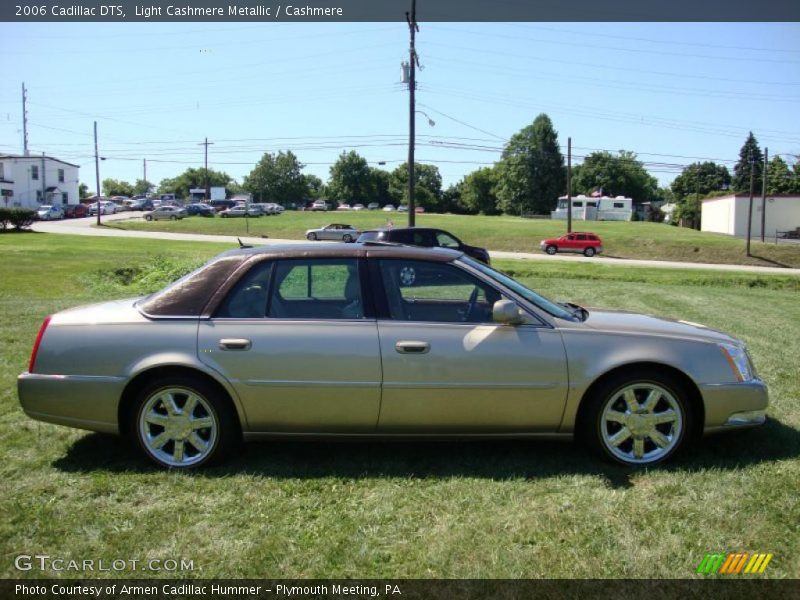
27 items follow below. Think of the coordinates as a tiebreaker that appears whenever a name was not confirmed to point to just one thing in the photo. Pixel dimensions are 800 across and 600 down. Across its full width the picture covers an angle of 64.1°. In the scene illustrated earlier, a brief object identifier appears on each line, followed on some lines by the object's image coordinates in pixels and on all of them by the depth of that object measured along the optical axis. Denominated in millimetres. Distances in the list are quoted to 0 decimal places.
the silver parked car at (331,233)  44406
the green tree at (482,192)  117438
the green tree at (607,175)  115188
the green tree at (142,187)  145875
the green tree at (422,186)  120688
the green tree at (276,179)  115625
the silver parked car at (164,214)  65812
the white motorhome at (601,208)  80375
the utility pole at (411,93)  30797
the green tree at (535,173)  104875
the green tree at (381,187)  125062
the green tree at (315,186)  126050
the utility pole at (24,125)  82562
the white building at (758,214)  59094
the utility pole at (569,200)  49341
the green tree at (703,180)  111125
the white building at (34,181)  71500
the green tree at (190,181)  128000
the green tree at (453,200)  126981
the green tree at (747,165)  106162
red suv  43750
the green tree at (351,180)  122625
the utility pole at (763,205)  47519
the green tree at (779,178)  87250
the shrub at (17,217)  41656
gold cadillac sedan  4105
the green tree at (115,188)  151375
